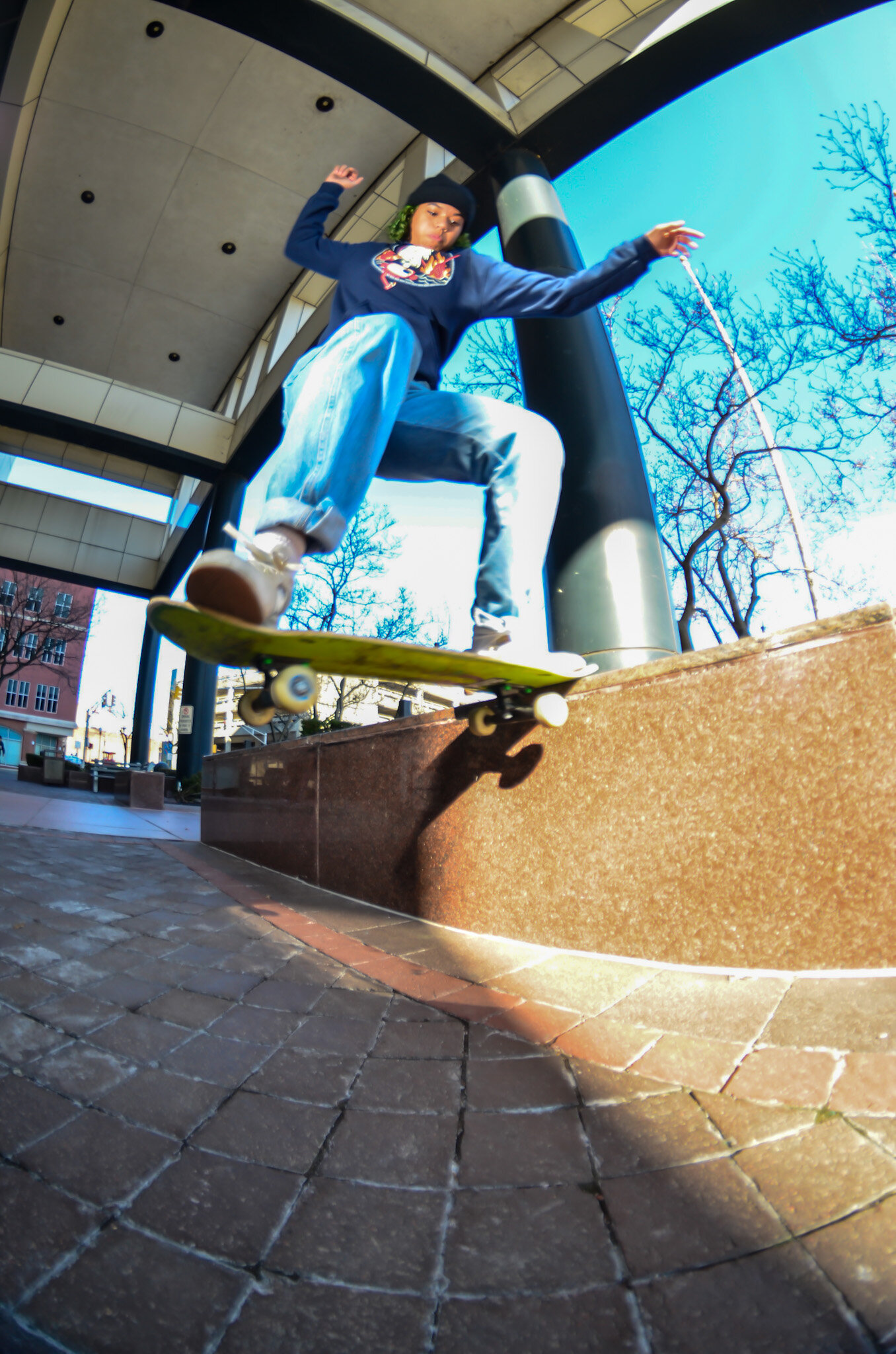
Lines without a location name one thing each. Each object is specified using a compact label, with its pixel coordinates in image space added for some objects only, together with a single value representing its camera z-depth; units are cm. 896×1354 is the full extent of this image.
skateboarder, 214
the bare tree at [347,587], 1588
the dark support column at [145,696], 2055
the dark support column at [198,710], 1508
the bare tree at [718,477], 1338
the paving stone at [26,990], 158
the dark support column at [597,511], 392
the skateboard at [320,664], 207
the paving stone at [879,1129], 103
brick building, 2717
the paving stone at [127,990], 168
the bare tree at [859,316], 1005
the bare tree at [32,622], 2391
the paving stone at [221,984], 181
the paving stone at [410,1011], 173
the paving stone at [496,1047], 150
